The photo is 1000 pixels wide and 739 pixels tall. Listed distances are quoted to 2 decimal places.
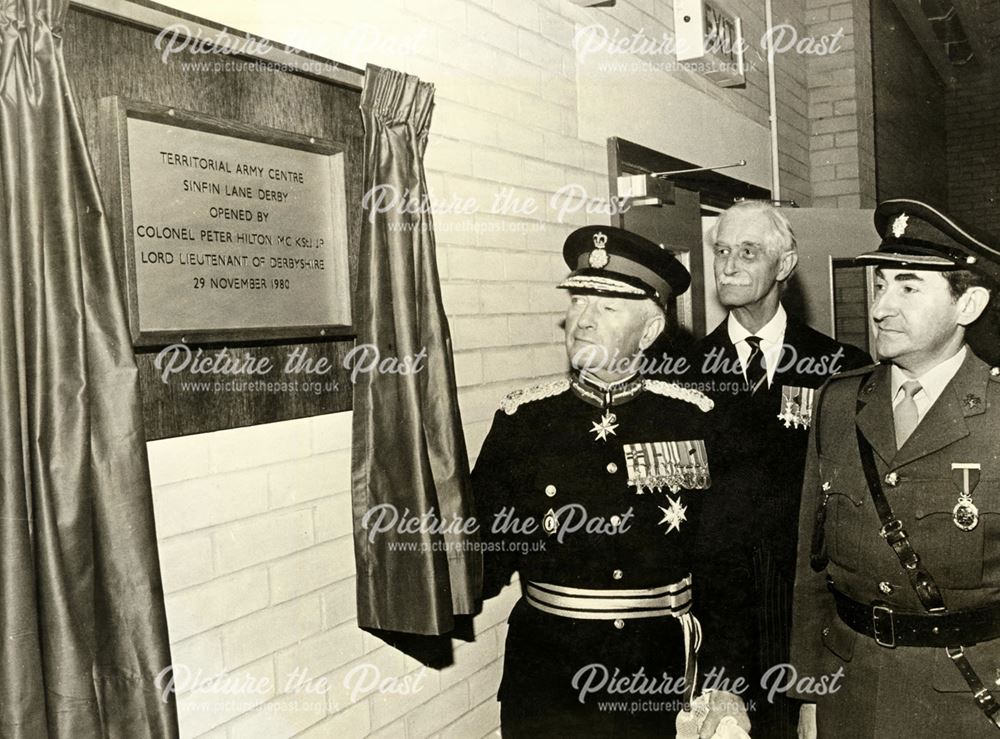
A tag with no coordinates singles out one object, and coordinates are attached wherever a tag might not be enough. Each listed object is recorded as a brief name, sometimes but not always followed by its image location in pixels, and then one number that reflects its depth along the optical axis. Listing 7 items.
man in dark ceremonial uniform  2.21
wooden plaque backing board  1.51
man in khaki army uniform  1.94
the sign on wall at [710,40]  3.80
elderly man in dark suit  2.52
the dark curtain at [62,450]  1.25
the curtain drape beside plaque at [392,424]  2.01
